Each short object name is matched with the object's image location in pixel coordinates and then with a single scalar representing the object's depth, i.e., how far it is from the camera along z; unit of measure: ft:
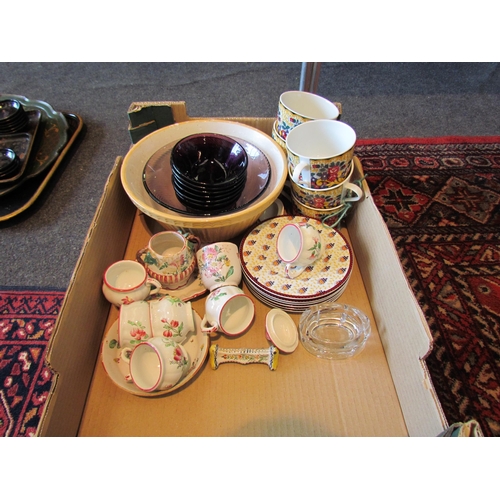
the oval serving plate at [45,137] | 3.86
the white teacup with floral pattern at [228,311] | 1.97
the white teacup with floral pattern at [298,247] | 2.05
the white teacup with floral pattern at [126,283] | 2.03
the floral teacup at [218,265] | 2.07
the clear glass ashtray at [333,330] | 2.05
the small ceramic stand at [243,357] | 1.99
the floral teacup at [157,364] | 1.77
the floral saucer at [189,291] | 2.22
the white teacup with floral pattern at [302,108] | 2.47
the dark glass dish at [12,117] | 3.95
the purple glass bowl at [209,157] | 2.28
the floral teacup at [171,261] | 2.08
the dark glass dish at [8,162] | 3.53
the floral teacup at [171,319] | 1.91
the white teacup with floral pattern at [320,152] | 2.17
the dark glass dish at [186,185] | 2.14
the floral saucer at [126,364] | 1.86
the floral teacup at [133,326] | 1.90
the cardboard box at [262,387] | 1.74
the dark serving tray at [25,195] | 3.65
